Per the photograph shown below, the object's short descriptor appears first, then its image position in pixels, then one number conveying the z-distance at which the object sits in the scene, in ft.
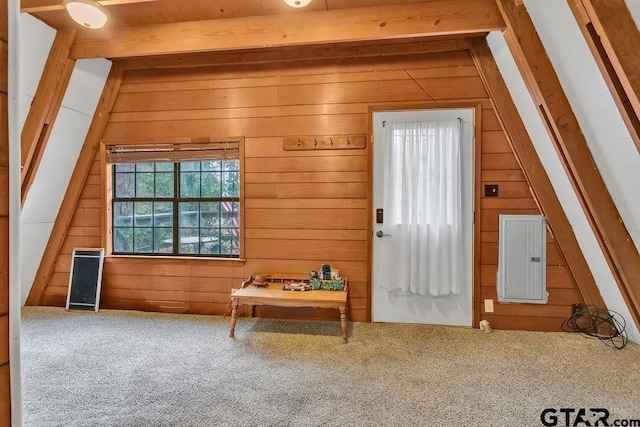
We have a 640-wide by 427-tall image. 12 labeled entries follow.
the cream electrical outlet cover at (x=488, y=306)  9.18
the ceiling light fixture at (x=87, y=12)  6.41
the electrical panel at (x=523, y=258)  8.96
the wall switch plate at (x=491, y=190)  9.10
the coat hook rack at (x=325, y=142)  9.55
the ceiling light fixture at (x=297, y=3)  6.39
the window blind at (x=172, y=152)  10.10
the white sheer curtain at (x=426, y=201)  9.01
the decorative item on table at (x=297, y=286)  9.00
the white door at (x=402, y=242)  9.18
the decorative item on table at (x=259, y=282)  9.36
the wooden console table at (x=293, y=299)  8.25
